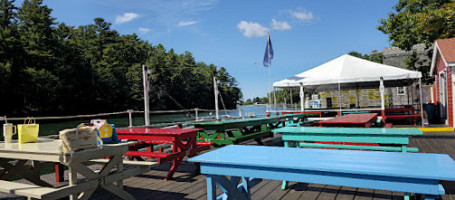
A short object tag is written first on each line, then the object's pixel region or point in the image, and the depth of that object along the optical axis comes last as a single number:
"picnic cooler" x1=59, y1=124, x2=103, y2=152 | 2.23
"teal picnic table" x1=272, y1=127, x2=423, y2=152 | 3.37
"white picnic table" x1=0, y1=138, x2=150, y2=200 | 2.29
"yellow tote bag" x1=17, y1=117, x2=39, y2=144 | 3.04
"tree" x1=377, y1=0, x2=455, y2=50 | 13.66
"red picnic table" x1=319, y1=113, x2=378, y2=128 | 4.99
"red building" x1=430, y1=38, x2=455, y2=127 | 9.58
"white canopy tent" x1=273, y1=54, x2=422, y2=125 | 11.20
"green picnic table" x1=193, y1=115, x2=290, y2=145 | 5.02
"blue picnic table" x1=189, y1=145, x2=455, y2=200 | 1.48
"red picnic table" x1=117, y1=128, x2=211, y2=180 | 3.96
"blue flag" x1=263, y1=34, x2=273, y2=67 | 13.49
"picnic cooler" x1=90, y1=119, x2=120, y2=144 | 2.67
